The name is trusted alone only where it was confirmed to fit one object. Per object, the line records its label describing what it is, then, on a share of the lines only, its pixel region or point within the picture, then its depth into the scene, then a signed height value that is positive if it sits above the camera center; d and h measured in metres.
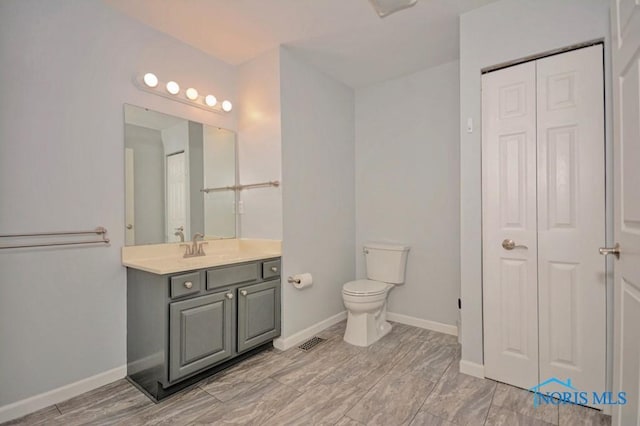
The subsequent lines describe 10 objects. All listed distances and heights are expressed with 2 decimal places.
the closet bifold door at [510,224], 1.88 -0.09
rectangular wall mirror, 2.19 +0.28
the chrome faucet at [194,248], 2.47 -0.29
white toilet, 2.59 -0.70
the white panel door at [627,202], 1.00 +0.02
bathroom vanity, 1.84 -0.67
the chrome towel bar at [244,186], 2.58 +0.22
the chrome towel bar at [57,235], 1.69 -0.14
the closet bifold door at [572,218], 1.70 -0.05
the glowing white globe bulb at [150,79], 2.21 +0.95
